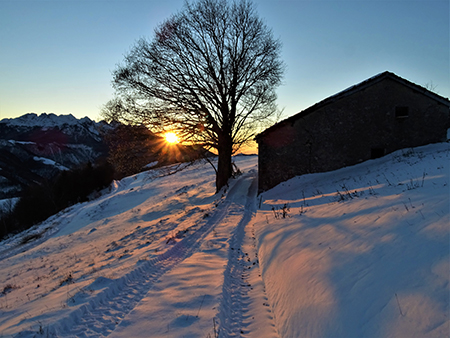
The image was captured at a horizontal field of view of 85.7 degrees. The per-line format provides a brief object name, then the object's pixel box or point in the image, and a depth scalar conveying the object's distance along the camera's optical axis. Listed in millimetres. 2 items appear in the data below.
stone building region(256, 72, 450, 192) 13117
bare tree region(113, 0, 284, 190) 13453
